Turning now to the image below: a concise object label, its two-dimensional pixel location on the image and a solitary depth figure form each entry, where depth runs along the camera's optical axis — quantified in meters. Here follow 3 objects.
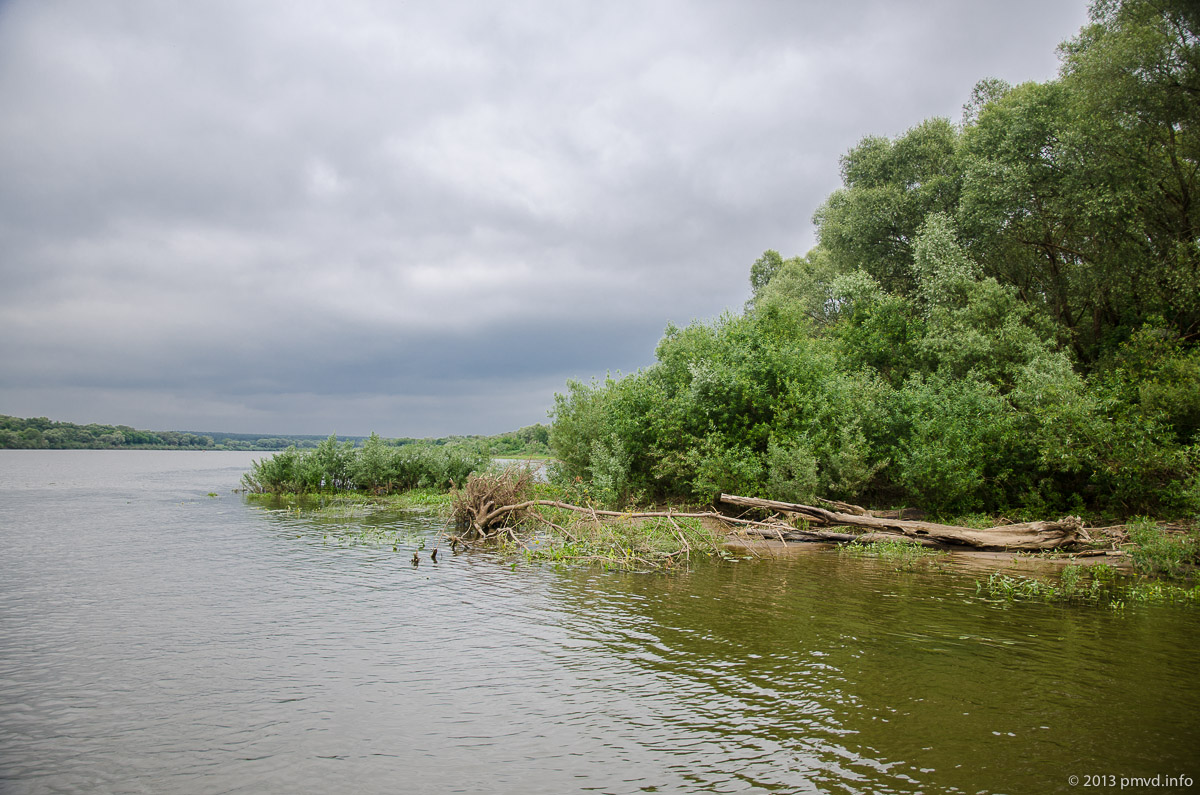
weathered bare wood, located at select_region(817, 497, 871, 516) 23.50
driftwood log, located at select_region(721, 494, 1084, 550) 19.75
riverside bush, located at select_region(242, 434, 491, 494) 41.25
